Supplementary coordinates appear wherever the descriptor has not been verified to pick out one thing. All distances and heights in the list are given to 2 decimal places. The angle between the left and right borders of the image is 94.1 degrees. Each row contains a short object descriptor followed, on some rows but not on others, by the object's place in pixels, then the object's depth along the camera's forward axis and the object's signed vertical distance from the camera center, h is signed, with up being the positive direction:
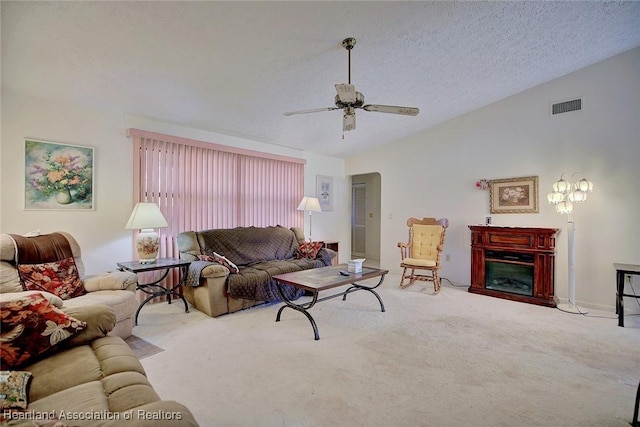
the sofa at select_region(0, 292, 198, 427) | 1.00 -0.70
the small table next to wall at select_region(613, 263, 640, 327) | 3.06 -0.73
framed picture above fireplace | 4.21 +0.29
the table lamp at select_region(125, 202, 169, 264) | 3.30 -0.15
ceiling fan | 2.59 +1.00
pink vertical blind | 3.84 +0.43
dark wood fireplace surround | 3.80 -0.49
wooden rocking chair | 4.50 -0.54
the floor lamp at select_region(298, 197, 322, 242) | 5.24 +0.15
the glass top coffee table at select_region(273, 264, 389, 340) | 2.81 -0.67
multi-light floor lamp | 3.59 +0.16
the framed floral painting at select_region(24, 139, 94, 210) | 3.05 +0.39
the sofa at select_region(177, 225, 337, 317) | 3.34 -0.67
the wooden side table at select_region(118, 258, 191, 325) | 3.12 -0.59
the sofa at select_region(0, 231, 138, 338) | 2.37 -0.59
